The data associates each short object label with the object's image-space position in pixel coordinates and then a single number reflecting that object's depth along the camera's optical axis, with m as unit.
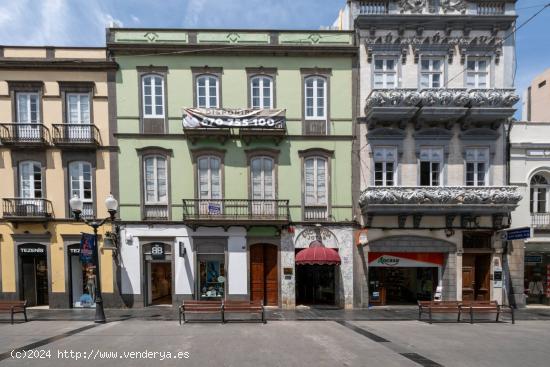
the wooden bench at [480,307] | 10.92
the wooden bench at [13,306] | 10.73
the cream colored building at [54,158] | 13.20
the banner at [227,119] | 13.02
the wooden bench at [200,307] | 10.61
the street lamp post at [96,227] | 10.68
